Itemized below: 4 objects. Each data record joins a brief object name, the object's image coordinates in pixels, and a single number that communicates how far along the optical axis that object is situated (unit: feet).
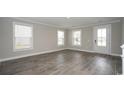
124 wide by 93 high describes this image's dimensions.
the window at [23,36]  13.35
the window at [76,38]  22.73
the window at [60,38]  23.03
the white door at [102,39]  16.50
